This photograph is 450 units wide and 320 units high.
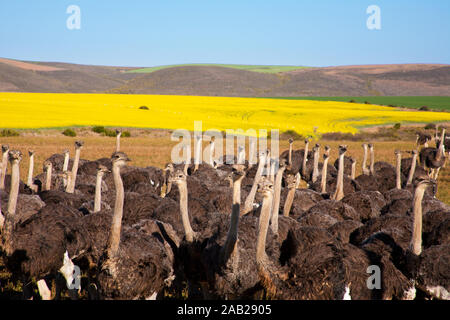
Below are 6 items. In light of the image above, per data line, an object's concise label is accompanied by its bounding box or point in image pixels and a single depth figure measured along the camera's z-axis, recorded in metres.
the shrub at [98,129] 37.52
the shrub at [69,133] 35.71
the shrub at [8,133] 32.16
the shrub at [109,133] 37.25
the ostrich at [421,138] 23.88
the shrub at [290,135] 37.97
